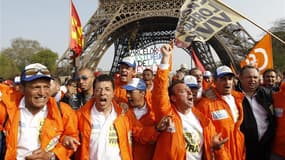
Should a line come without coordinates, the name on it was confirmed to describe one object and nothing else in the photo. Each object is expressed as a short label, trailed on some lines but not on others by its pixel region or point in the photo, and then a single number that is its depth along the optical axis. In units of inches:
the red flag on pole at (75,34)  208.9
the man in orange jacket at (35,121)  66.5
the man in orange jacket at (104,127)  73.5
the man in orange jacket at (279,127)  89.7
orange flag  187.6
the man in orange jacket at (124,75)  108.6
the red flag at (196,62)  279.7
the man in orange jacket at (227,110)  86.4
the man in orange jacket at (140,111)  86.1
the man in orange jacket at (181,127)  76.3
